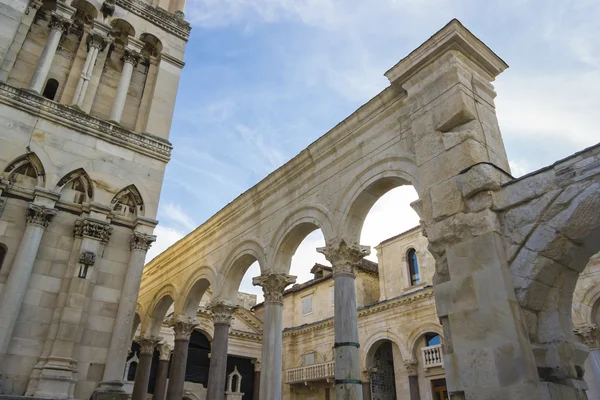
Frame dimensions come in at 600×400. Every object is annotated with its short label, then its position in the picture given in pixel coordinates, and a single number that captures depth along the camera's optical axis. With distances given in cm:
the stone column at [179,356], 1287
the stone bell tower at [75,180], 792
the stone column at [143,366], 1452
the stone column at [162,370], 1624
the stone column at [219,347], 1154
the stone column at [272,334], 1011
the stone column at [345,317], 827
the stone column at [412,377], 1880
